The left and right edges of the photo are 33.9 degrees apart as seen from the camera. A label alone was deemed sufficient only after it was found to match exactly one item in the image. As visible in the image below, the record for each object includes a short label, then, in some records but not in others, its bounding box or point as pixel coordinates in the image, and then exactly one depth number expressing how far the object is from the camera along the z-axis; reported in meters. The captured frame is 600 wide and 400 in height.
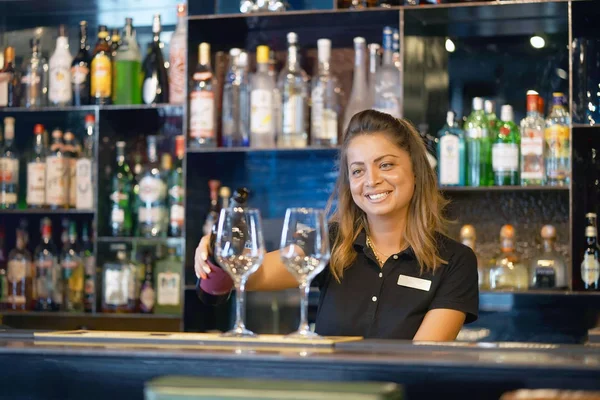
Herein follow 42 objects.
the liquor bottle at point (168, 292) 3.47
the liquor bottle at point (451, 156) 3.13
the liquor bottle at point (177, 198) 3.45
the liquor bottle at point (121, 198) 3.51
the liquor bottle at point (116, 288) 3.47
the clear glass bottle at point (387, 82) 3.22
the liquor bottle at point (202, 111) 3.31
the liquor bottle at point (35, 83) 3.60
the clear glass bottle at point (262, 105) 3.27
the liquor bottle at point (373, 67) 3.31
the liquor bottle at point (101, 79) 3.50
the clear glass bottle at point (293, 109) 3.27
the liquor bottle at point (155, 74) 3.48
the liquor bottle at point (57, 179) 3.56
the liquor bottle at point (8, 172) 3.60
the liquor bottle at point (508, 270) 3.12
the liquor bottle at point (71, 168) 3.59
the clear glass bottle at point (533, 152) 3.08
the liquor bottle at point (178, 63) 3.46
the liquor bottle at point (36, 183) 3.57
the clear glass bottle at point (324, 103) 3.25
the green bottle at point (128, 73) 3.52
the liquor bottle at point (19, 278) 3.59
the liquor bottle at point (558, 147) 3.04
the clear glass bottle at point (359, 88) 3.32
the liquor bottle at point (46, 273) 3.57
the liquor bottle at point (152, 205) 3.50
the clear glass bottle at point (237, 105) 3.34
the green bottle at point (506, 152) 3.11
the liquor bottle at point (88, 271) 3.46
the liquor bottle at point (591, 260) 3.03
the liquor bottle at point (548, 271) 3.08
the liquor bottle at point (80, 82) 3.55
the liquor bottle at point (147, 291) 3.49
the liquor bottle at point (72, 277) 3.57
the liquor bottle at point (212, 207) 3.39
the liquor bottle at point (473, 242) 3.15
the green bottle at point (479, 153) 3.17
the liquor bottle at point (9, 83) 3.63
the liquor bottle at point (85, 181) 3.54
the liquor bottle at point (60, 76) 3.54
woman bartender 2.12
